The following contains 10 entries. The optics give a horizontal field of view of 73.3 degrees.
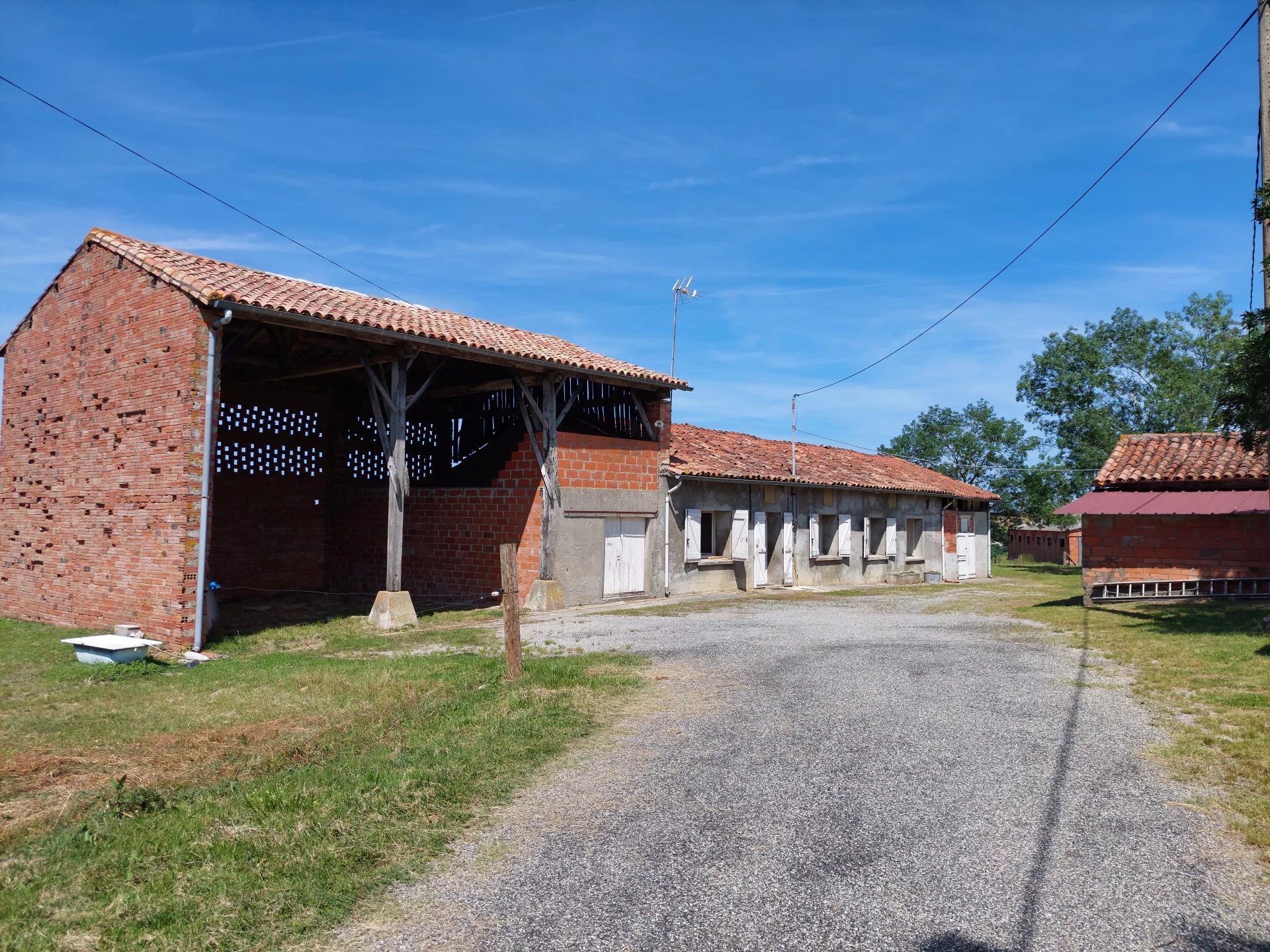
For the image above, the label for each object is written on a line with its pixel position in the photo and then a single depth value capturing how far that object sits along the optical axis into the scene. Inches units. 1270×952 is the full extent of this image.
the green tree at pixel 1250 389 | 433.7
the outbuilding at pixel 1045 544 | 1454.2
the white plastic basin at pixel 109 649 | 362.3
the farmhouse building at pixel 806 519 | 722.8
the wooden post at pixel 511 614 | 314.7
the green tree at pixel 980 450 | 1632.6
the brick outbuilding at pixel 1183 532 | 609.9
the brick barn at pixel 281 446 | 419.5
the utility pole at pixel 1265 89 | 434.6
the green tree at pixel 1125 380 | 1393.9
